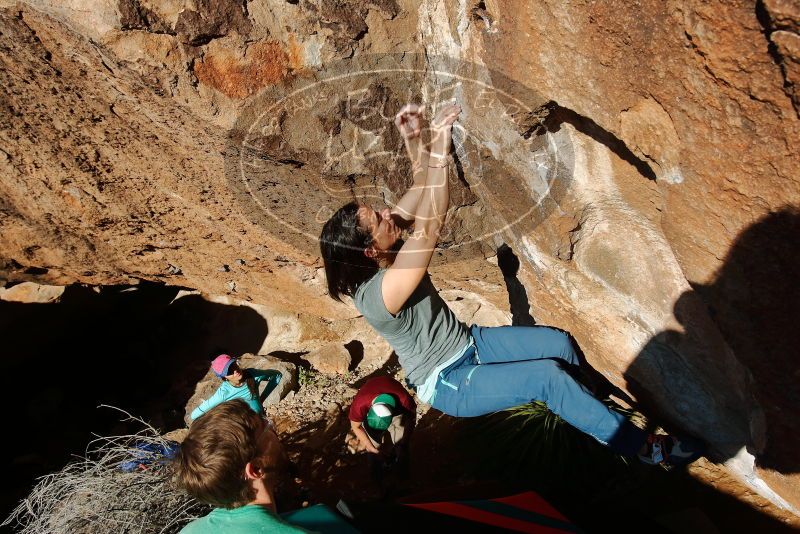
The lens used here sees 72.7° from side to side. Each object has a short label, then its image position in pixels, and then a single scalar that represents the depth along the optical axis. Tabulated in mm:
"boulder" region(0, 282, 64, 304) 5480
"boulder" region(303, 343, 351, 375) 5447
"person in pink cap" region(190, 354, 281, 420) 3750
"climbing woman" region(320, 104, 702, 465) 2107
